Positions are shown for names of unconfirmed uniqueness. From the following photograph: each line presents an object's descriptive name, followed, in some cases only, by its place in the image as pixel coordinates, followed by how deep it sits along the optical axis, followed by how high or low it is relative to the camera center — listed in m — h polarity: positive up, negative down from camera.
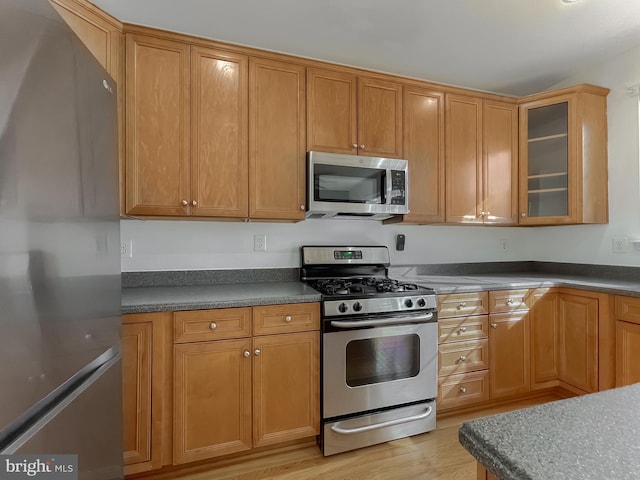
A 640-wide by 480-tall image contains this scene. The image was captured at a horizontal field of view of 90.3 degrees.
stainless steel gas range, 1.83 -0.75
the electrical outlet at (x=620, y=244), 2.41 -0.06
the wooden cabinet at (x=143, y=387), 1.54 -0.72
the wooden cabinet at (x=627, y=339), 1.92 -0.63
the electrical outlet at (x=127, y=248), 2.04 -0.05
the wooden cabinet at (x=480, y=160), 2.49 +0.63
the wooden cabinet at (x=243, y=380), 1.63 -0.76
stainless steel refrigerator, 0.74 -0.01
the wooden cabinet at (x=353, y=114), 2.14 +0.87
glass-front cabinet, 2.47 +0.65
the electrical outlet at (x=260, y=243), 2.31 -0.03
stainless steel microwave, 2.08 +0.36
